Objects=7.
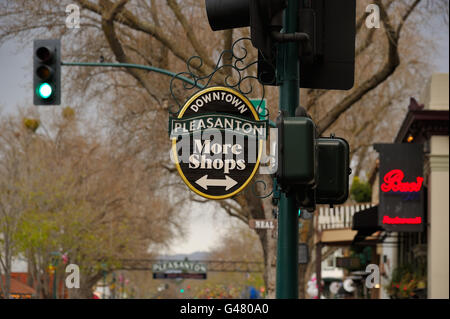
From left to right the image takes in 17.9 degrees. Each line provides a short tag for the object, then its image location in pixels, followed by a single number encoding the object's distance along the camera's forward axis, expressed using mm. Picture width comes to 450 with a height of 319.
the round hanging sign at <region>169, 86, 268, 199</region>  11903
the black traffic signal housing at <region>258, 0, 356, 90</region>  9913
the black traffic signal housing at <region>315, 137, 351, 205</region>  9303
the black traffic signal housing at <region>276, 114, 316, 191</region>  8250
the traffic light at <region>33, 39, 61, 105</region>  21794
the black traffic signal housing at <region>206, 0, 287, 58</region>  8898
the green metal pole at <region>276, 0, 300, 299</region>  9829
